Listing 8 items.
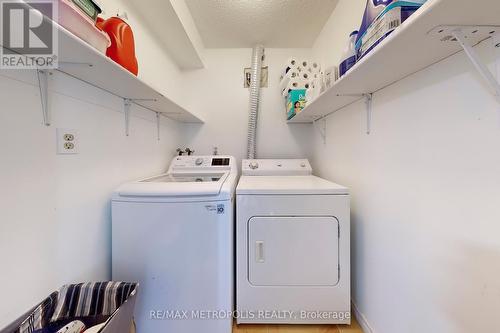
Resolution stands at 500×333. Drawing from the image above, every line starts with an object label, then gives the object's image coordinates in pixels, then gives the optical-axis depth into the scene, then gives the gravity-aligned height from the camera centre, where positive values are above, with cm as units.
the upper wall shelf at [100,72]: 80 +47
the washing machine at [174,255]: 130 -54
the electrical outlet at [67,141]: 103 +13
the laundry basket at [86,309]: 88 -64
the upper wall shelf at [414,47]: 58 +44
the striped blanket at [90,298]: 99 -64
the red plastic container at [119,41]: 107 +66
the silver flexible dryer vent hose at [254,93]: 267 +92
